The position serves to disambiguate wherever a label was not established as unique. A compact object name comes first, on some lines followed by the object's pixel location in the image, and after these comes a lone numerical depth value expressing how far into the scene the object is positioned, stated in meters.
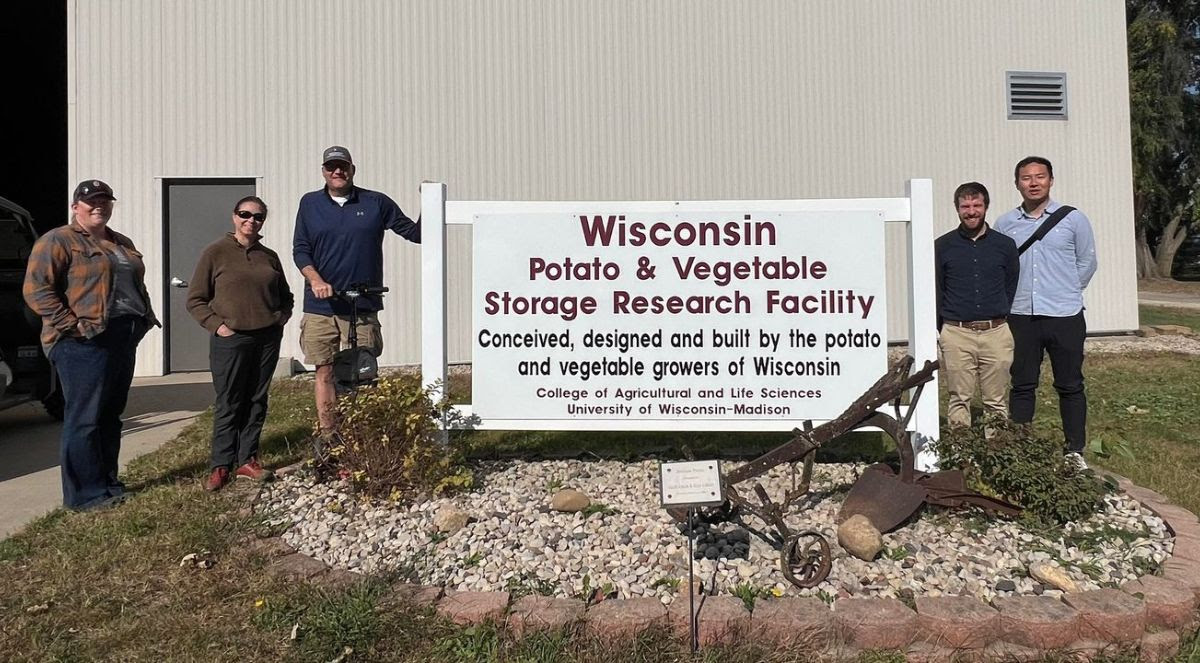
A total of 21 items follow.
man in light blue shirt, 4.11
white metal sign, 4.02
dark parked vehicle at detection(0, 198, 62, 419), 5.47
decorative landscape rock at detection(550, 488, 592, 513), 3.59
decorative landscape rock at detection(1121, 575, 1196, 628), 2.60
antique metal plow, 3.23
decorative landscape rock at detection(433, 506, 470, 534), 3.32
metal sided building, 8.58
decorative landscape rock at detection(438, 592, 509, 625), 2.59
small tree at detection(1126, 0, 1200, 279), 23.55
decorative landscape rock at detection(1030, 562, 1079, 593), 2.76
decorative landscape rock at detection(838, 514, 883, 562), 2.96
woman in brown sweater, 4.03
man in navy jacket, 4.00
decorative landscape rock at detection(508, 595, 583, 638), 2.53
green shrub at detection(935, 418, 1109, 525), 3.29
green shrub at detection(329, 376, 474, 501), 3.66
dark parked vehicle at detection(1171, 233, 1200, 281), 32.22
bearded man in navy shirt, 4.02
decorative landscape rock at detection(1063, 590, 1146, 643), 2.51
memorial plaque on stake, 2.60
